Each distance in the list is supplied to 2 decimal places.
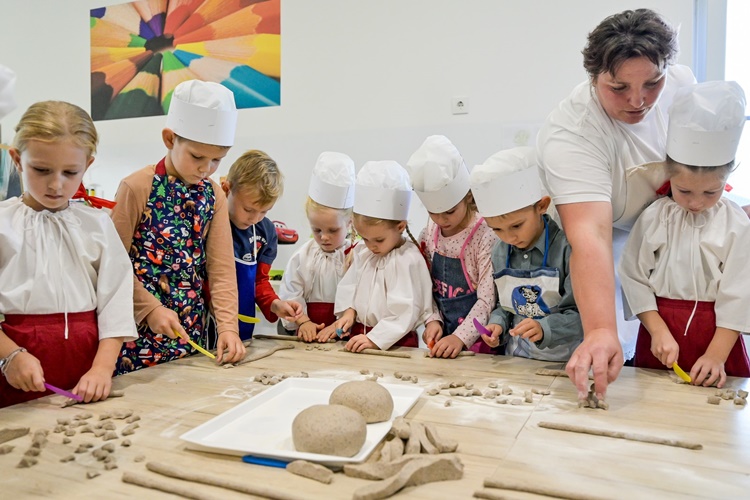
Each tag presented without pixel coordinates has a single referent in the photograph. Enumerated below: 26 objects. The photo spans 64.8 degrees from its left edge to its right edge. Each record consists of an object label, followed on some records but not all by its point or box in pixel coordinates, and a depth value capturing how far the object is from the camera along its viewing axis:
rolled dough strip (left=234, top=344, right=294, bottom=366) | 1.54
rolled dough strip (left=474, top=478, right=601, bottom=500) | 0.75
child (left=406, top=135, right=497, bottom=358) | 1.79
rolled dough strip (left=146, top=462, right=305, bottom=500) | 0.76
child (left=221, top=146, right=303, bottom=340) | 1.94
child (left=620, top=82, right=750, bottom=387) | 1.33
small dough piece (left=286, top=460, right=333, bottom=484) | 0.81
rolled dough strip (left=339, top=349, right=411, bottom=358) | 1.62
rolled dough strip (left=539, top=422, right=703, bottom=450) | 0.93
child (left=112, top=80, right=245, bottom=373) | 1.58
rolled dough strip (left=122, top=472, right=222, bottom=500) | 0.76
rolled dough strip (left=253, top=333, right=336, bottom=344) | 1.86
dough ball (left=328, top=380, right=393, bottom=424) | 1.02
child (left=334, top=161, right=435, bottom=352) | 1.83
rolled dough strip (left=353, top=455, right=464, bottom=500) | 0.75
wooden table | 0.79
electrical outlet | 3.04
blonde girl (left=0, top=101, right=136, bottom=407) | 1.21
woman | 1.27
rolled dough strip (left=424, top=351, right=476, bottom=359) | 1.62
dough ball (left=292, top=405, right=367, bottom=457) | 0.86
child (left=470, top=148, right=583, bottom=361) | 1.58
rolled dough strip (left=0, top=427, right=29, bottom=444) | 0.95
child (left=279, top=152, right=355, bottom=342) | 2.16
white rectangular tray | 0.87
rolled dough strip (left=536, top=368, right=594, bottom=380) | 1.39
